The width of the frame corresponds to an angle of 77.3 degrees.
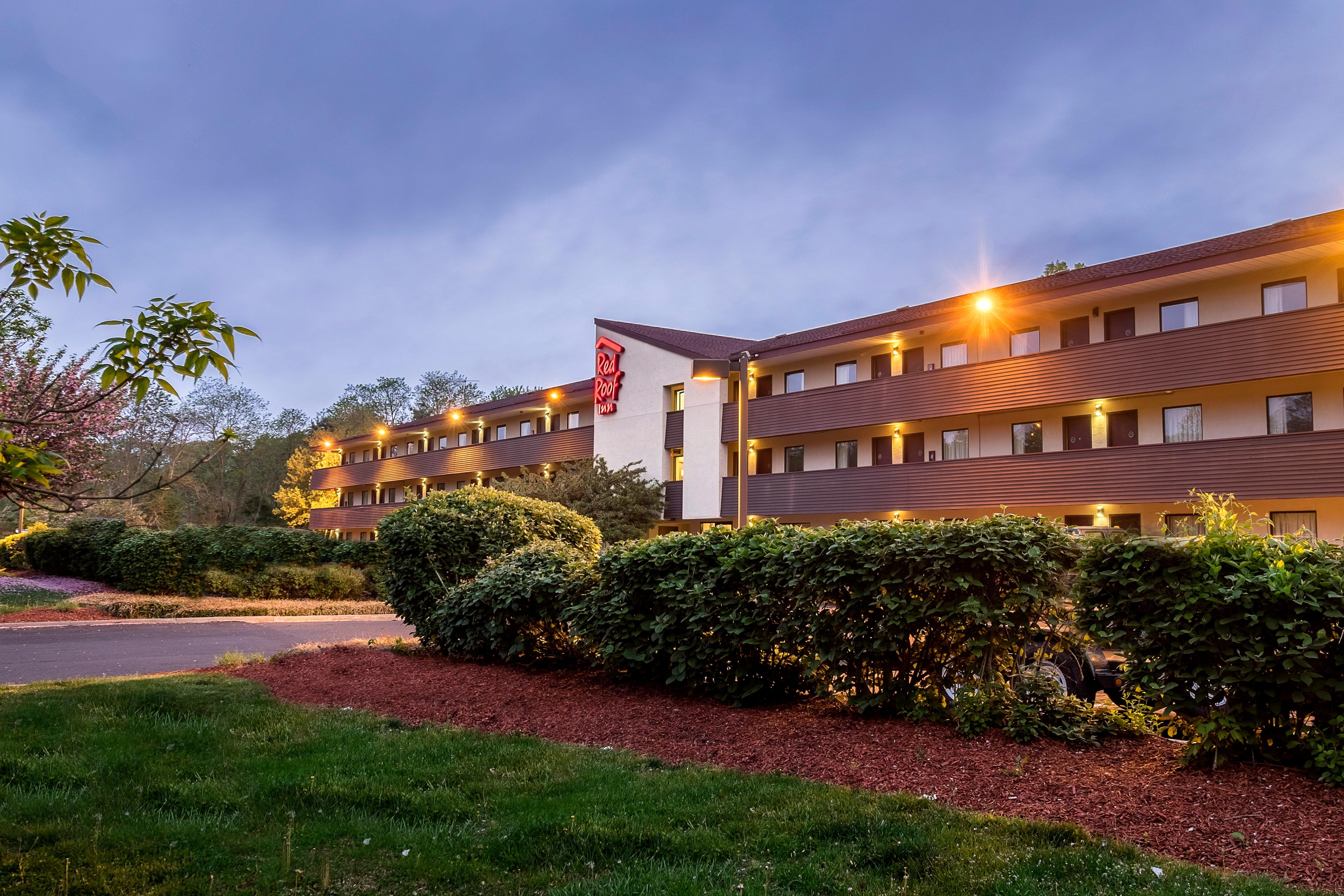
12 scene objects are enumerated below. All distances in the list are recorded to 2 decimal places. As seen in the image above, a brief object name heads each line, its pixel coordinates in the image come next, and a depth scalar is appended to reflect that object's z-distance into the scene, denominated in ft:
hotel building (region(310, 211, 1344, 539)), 65.41
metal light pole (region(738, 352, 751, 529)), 40.22
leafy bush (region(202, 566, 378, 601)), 90.29
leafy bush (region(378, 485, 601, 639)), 41.01
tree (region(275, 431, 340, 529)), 208.03
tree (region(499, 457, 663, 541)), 106.01
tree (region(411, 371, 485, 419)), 248.73
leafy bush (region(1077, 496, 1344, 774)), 16.81
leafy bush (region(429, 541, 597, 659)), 33.35
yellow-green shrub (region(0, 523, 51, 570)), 117.29
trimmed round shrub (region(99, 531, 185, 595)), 89.86
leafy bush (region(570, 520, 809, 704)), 25.63
